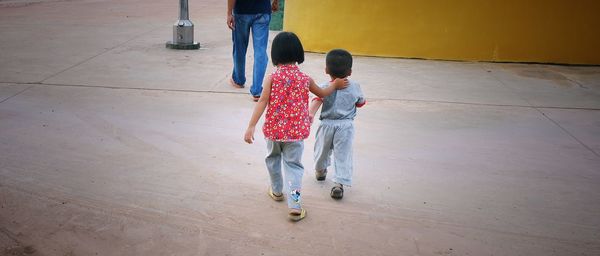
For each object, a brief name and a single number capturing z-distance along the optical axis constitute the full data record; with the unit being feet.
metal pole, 27.76
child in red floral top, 11.10
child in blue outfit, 11.93
